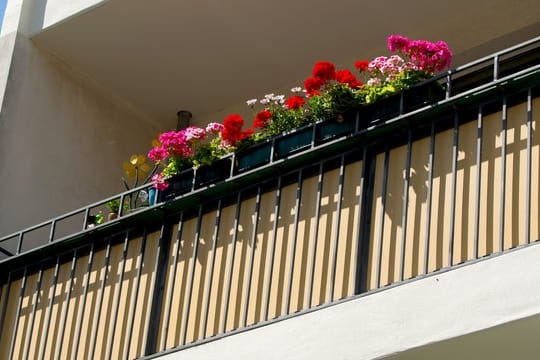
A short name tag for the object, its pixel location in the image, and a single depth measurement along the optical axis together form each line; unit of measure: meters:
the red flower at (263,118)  11.88
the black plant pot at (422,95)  10.61
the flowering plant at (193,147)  11.85
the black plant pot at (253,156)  11.49
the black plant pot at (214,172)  11.74
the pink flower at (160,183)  12.06
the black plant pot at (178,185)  12.04
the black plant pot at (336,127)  10.87
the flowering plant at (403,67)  10.87
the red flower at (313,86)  11.32
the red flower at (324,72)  11.34
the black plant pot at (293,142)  11.16
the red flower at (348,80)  11.15
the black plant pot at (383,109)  10.66
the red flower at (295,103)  11.84
